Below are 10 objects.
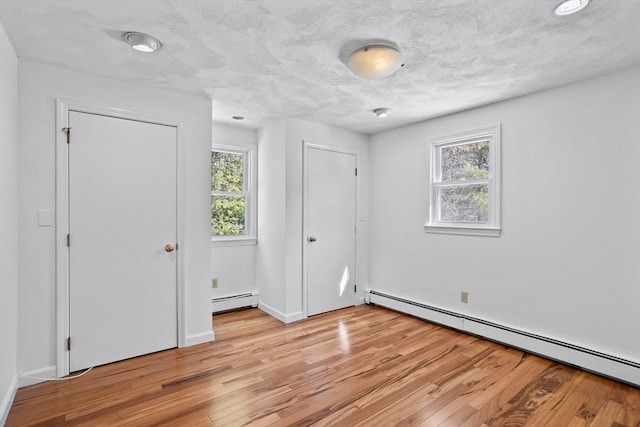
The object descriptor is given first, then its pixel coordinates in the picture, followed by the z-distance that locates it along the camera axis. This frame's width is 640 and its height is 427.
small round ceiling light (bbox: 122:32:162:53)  2.02
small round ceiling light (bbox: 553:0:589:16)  1.70
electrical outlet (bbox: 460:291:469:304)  3.51
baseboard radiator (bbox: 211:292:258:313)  4.06
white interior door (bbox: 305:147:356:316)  4.02
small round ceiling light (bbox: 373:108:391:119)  3.49
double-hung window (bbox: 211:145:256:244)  4.14
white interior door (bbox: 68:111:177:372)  2.60
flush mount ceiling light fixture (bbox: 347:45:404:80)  2.13
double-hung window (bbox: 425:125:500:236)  3.31
